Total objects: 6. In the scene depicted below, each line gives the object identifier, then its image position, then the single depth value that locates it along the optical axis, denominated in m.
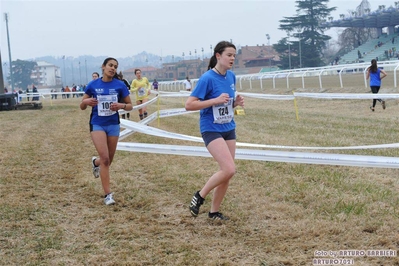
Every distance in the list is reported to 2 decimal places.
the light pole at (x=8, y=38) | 72.25
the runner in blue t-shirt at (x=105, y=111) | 6.23
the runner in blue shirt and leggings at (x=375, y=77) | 16.91
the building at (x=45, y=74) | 180.14
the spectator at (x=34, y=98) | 46.68
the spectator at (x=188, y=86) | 36.65
